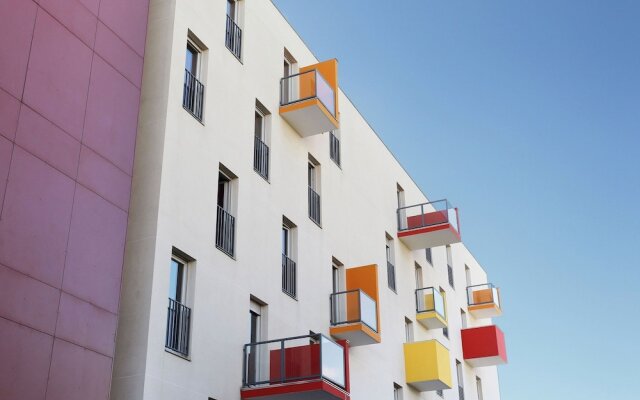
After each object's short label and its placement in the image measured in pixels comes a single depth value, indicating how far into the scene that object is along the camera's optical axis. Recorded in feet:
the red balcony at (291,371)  67.00
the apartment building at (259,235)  62.75
